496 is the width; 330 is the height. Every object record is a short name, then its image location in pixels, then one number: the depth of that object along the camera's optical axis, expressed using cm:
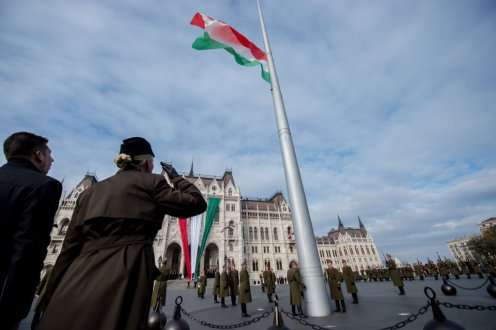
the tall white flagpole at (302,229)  568
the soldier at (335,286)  698
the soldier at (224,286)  1043
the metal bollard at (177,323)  381
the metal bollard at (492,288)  611
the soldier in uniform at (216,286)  1235
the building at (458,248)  9466
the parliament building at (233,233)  3488
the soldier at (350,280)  869
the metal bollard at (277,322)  297
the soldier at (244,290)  759
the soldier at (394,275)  995
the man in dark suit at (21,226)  178
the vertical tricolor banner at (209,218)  3076
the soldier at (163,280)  880
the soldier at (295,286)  698
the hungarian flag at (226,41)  909
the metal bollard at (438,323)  246
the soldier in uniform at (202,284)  1577
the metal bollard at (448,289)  767
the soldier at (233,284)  1110
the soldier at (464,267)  1915
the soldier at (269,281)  1121
